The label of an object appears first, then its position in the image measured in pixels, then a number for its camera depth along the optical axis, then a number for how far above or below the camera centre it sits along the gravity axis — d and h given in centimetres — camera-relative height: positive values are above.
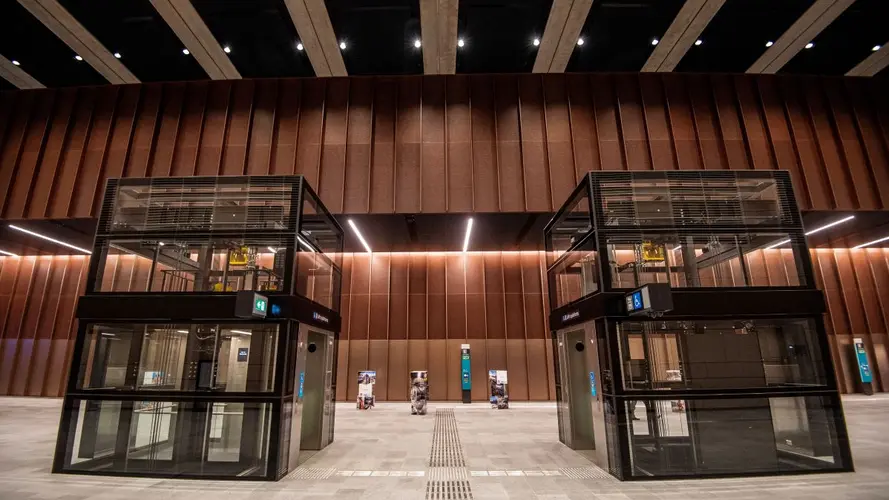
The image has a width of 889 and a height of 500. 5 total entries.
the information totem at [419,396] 1230 -118
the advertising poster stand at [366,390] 1376 -111
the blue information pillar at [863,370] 1566 -70
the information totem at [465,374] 1522 -67
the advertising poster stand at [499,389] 1362 -112
